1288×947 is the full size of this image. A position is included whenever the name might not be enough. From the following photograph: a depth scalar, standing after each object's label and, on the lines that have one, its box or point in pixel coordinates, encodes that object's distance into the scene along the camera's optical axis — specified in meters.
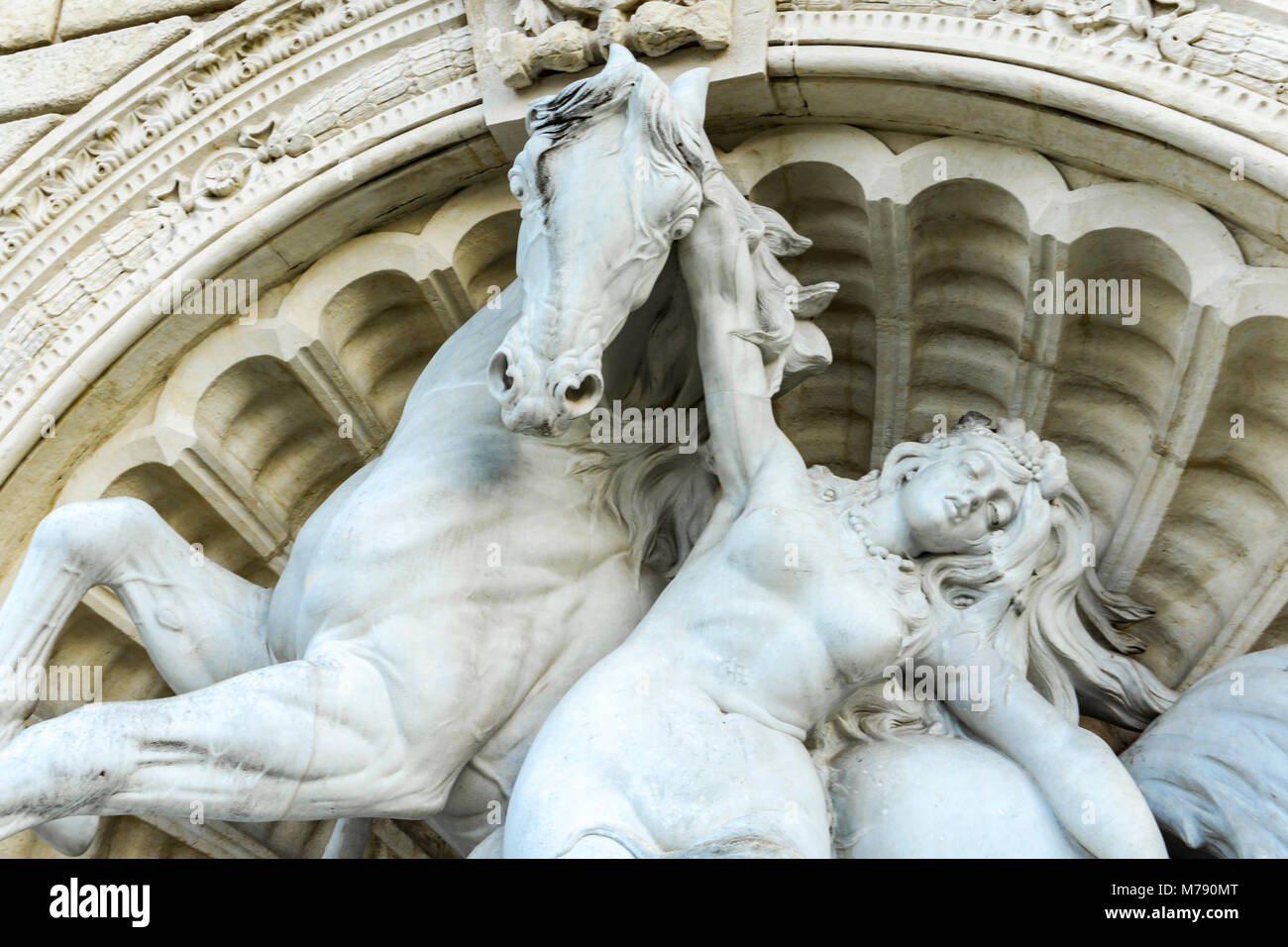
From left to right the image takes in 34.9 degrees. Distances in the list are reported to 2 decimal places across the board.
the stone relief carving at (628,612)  3.07
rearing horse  3.07
